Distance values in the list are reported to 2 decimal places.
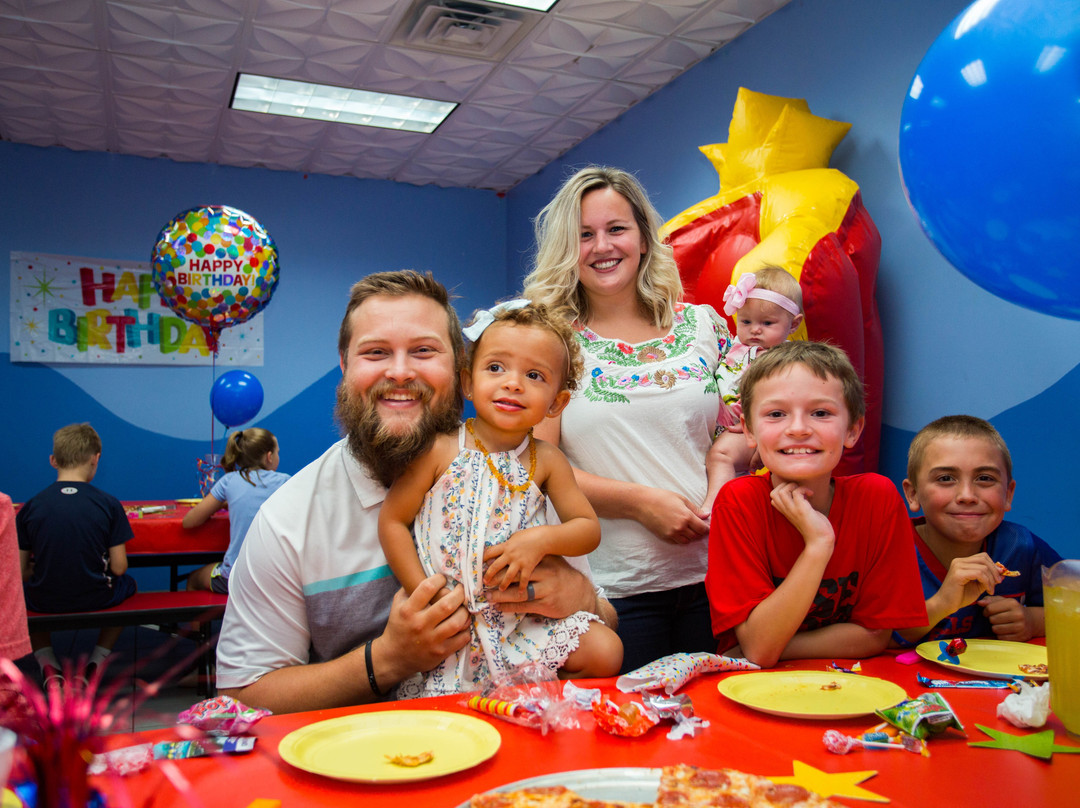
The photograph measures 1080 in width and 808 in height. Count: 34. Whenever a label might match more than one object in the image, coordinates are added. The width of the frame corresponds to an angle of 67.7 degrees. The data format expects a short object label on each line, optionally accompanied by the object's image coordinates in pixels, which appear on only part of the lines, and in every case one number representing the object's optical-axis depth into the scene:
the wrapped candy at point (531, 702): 1.06
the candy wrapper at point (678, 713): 1.05
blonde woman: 1.92
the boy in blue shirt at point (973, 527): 1.70
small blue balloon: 5.72
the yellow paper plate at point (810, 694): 1.09
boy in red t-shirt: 1.45
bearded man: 1.33
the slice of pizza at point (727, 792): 0.81
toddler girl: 1.46
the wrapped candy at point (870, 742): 0.98
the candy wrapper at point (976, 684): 1.26
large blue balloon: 0.93
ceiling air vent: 4.26
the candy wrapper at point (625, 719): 1.03
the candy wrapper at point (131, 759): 0.89
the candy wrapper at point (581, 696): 1.13
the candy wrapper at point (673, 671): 1.21
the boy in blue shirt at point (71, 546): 3.86
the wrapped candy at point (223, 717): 1.04
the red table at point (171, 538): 4.44
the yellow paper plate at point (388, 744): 0.90
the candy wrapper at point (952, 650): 1.38
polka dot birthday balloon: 4.93
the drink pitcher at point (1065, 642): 1.05
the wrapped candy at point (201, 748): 0.95
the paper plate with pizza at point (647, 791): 0.81
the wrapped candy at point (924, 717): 1.01
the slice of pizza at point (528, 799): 0.80
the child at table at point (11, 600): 2.14
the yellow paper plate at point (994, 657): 1.31
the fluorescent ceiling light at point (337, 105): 5.31
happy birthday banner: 6.27
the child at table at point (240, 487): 4.15
